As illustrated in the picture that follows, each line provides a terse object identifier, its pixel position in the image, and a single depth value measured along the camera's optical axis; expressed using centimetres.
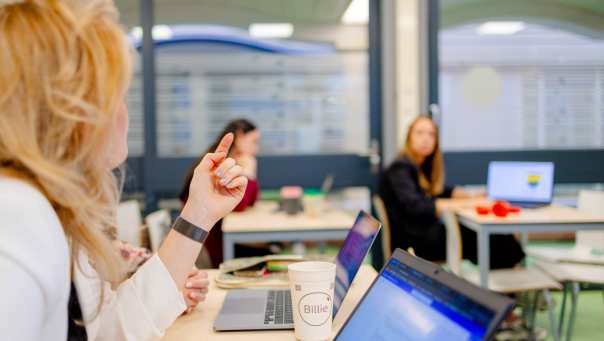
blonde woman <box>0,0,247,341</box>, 71
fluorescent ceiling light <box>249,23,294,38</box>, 525
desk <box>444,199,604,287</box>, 327
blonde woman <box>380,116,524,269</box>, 399
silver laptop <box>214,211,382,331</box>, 136
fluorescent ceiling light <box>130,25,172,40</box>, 517
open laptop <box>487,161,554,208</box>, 411
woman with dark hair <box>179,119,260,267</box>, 426
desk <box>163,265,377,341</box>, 133
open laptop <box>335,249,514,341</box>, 74
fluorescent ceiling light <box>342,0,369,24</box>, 524
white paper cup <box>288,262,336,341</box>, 121
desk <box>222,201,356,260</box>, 339
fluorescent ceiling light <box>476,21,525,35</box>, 505
